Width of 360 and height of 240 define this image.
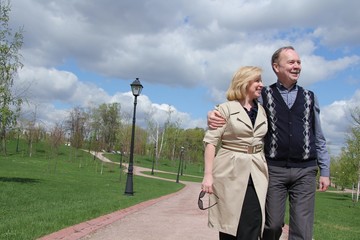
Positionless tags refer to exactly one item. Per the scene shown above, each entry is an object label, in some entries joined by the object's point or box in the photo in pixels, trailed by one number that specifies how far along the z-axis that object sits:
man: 3.55
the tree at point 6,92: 17.14
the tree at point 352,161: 37.19
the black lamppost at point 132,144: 17.29
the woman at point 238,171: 3.35
